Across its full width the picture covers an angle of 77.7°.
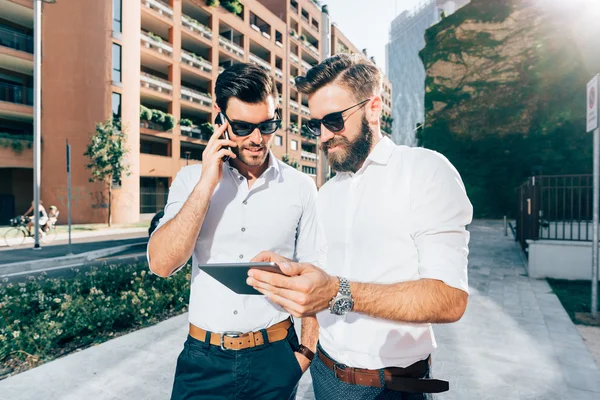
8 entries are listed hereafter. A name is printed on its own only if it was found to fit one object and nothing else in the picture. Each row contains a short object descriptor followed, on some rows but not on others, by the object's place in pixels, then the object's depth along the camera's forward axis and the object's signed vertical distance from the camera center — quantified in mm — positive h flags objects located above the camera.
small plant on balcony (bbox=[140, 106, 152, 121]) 27922 +6126
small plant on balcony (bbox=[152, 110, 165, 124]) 28992 +6141
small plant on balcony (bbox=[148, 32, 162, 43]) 29028 +12420
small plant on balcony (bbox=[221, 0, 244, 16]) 36188 +18662
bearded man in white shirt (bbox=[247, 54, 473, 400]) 1368 -239
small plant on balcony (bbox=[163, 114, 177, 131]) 29767 +5863
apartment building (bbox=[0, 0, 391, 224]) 23891 +7399
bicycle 15859 -1804
